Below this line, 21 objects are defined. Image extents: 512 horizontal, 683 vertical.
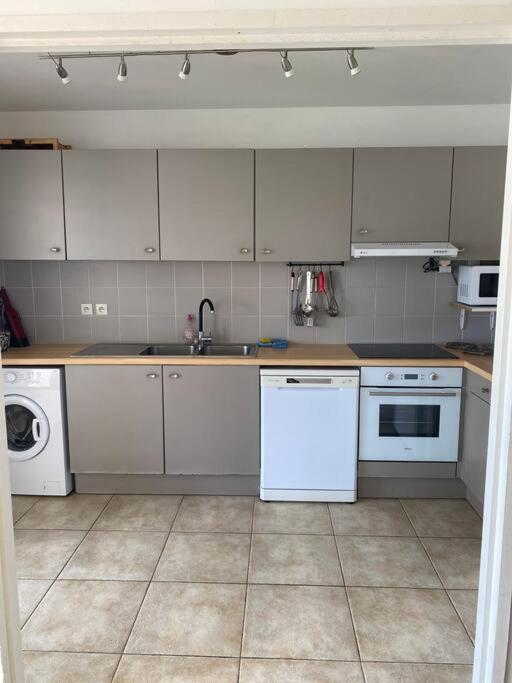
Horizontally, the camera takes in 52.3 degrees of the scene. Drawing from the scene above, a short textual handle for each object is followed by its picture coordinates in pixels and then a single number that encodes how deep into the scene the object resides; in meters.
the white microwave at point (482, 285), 3.18
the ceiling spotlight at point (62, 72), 2.51
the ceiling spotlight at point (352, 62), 2.34
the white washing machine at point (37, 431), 3.10
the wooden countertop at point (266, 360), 3.04
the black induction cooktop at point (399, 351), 3.12
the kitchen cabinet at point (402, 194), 3.11
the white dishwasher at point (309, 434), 3.05
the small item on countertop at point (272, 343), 3.44
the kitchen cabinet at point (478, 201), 3.09
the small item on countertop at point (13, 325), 3.47
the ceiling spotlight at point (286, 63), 2.35
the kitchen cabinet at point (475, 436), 2.77
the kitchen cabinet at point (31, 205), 3.19
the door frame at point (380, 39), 1.29
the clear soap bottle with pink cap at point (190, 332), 3.53
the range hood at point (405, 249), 3.09
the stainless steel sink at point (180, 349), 3.43
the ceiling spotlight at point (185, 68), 2.37
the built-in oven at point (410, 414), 3.06
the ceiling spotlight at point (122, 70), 2.40
